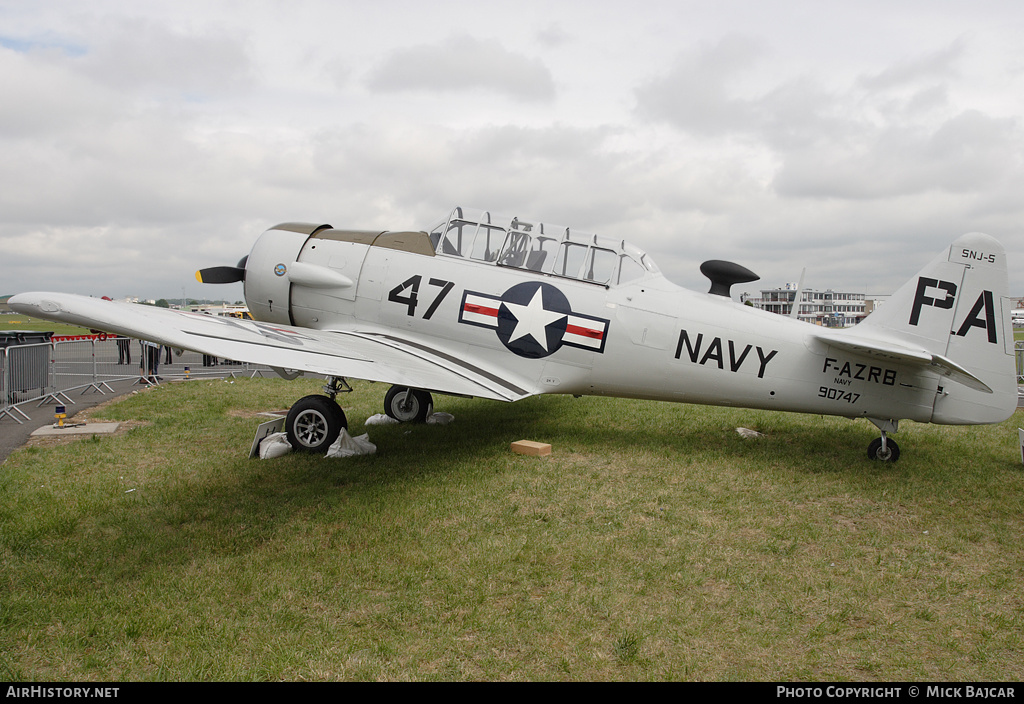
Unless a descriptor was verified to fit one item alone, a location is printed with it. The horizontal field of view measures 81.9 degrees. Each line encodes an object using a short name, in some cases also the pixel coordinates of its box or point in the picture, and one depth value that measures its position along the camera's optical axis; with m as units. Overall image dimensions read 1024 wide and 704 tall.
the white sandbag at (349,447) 7.05
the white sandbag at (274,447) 6.99
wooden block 7.29
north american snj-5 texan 6.57
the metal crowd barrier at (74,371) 10.30
